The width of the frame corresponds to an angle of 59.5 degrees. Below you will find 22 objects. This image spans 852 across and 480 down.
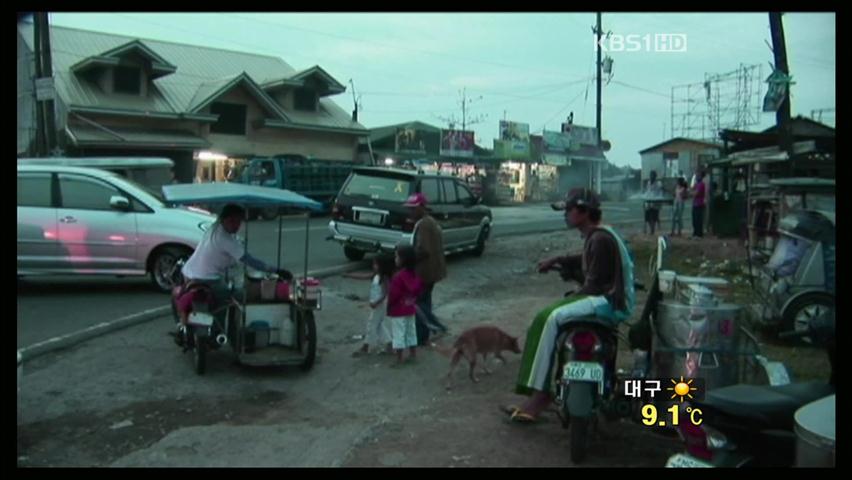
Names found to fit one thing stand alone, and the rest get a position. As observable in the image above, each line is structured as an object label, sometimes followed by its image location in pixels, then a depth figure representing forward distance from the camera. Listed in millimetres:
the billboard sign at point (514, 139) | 42281
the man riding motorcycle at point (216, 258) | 6637
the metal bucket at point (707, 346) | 4801
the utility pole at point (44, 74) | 17047
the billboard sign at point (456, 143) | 38616
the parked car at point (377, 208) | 12539
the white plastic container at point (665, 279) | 5223
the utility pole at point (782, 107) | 13633
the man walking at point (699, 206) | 18109
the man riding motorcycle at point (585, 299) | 4750
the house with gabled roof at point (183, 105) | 26188
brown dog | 6332
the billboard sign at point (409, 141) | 36000
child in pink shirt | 6906
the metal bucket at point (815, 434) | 2924
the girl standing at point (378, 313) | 7285
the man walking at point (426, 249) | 7906
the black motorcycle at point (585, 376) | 4352
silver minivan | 10031
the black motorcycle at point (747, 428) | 3361
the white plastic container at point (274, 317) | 6754
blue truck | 24594
